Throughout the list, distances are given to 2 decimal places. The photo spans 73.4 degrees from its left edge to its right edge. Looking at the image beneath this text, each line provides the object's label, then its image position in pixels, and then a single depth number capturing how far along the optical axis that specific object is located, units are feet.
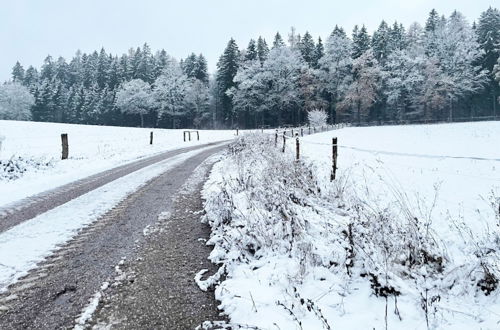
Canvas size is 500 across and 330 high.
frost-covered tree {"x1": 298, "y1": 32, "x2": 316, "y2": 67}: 211.20
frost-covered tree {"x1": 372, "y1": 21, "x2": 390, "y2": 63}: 206.80
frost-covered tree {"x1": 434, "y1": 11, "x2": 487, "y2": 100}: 172.76
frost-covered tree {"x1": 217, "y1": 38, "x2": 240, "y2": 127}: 213.25
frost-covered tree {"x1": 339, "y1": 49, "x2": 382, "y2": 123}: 173.88
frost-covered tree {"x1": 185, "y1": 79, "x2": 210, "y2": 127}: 224.33
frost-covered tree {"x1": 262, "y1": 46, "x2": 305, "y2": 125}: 189.06
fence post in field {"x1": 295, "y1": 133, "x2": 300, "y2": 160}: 41.03
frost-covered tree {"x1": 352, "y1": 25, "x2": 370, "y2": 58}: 199.84
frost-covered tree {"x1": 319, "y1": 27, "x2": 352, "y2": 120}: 182.91
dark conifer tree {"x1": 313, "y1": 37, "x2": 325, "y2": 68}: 208.33
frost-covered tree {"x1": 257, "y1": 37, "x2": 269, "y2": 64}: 219.78
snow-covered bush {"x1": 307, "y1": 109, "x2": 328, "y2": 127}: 157.27
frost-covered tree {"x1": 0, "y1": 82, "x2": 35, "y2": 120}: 252.01
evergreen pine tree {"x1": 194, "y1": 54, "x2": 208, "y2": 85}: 244.01
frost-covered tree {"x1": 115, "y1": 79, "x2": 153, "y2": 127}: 232.12
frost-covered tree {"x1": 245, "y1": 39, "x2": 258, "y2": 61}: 214.90
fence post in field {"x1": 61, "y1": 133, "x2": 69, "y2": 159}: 55.62
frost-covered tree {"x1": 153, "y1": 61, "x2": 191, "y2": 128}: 224.12
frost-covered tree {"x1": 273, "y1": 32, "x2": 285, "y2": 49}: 211.00
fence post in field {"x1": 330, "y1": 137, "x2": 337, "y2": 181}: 32.02
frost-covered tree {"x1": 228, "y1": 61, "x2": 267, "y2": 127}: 190.29
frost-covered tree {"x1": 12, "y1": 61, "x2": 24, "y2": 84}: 356.18
